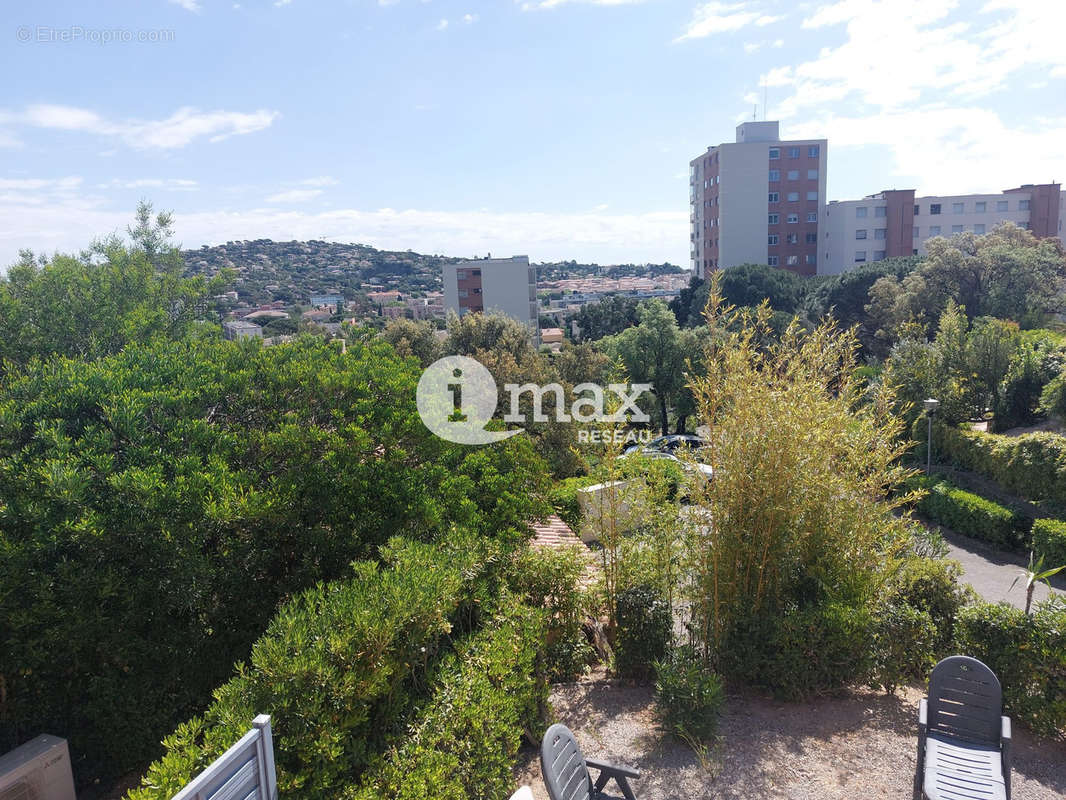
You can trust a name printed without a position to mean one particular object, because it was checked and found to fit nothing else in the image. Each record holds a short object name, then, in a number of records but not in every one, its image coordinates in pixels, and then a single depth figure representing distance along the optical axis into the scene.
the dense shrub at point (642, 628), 4.82
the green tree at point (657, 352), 19.84
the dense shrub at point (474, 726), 2.83
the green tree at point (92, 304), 8.39
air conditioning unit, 4.34
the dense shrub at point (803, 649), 4.50
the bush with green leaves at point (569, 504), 11.02
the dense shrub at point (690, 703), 4.02
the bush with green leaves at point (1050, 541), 9.65
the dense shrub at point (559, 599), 4.96
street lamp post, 11.32
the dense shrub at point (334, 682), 2.59
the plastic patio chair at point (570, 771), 2.76
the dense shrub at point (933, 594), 4.79
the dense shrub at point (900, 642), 4.55
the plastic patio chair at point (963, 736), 3.16
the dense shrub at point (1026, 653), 3.98
